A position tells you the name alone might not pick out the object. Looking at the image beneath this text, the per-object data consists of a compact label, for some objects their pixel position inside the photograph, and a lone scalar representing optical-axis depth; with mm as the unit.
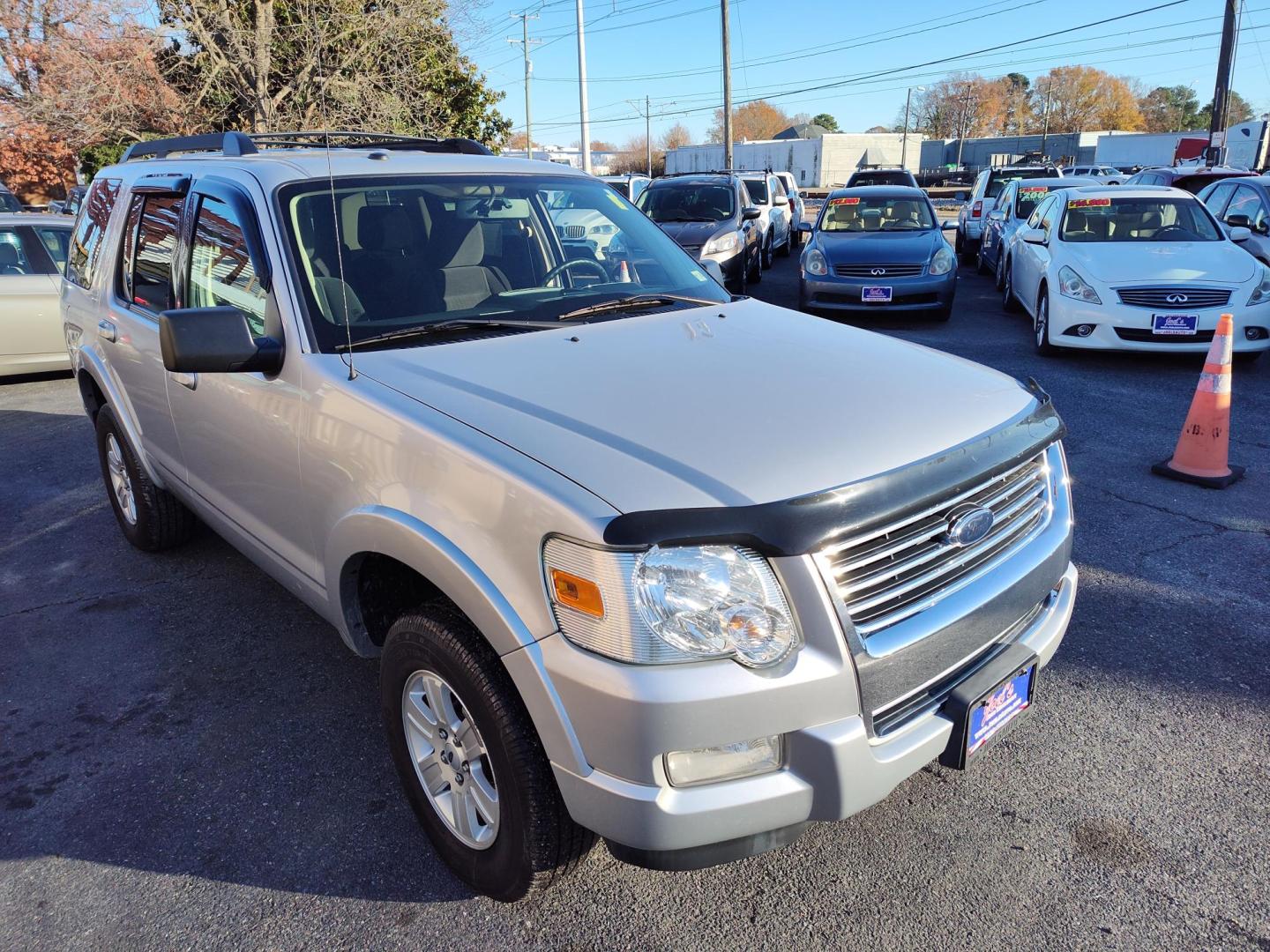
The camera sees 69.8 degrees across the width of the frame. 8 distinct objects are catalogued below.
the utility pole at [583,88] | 28564
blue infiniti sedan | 10648
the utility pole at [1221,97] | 21750
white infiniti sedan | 7891
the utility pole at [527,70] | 42097
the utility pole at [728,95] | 29639
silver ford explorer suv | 1904
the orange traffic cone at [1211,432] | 5262
